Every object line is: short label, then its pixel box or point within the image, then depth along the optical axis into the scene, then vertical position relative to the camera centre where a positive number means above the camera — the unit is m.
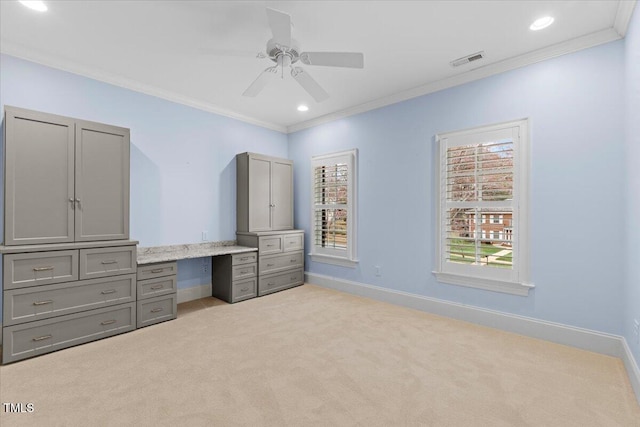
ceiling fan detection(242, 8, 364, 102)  2.13 +1.34
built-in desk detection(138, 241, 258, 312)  3.25 -0.78
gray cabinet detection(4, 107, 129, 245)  2.54 +0.31
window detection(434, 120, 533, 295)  3.01 +0.07
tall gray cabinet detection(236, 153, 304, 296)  4.50 -0.14
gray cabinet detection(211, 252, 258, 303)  4.07 -0.91
